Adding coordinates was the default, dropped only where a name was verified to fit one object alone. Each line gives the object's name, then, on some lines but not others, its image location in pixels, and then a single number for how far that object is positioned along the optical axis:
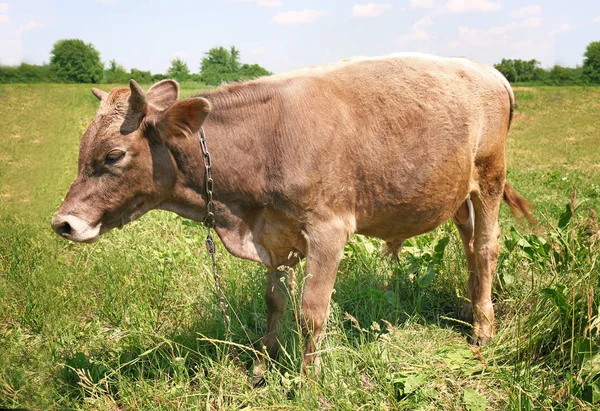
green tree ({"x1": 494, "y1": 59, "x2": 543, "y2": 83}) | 36.06
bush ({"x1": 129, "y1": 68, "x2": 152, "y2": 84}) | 31.94
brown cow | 3.71
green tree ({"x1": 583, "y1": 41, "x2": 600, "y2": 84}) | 31.34
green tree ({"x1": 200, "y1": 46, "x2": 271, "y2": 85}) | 82.00
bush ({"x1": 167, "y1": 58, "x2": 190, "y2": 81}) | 54.20
